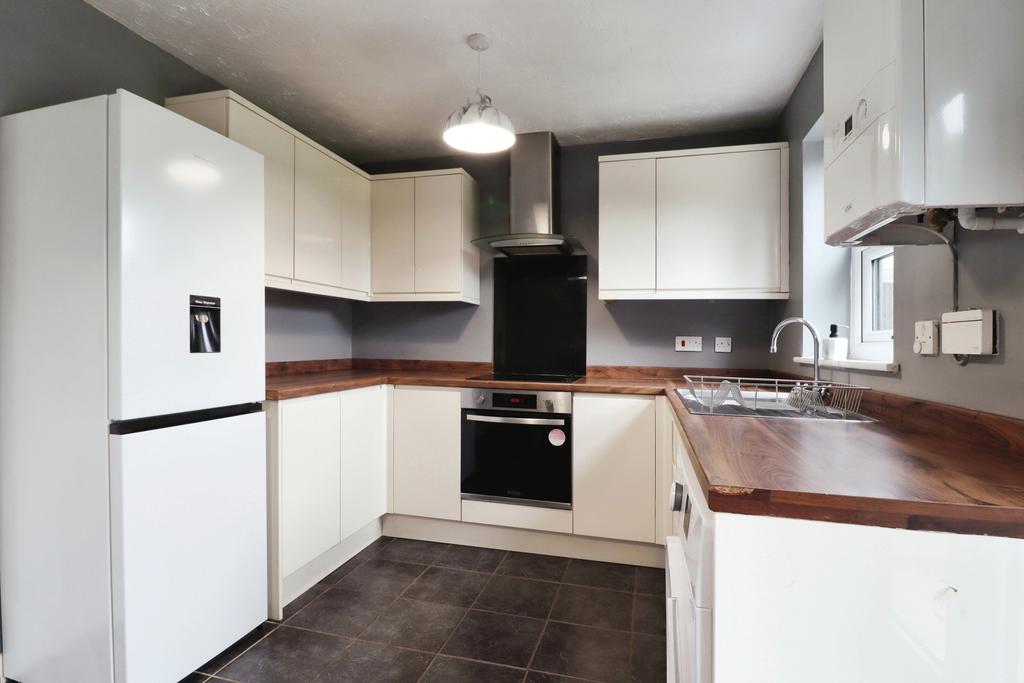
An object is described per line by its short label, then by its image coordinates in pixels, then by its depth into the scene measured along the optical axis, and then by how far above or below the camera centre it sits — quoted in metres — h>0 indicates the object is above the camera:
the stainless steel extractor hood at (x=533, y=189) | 2.88 +0.88
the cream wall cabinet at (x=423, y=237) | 3.02 +0.63
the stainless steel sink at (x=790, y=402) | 1.54 -0.22
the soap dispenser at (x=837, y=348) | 1.96 -0.03
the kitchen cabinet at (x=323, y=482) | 2.00 -0.64
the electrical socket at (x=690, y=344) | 2.96 -0.02
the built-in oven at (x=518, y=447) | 2.56 -0.56
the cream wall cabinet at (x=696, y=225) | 2.56 +0.61
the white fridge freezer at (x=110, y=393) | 1.41 -0.15
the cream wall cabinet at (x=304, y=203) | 2.05 +0.72
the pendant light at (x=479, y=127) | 1.97 +0.84
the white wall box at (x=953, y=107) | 0.86 +0.40
